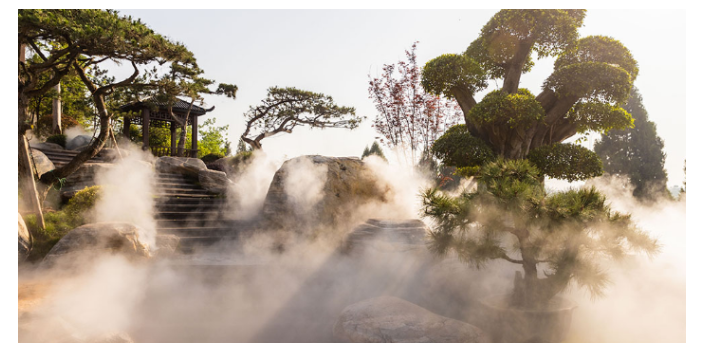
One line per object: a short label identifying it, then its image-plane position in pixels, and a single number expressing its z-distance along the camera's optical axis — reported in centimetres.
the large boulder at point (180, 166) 1127
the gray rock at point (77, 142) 1451
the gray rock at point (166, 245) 628
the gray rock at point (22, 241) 571
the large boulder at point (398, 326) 325
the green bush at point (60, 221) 616
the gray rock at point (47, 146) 1304
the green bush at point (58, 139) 1452
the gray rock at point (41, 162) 948
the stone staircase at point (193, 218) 717
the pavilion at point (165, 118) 1720
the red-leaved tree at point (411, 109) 1076
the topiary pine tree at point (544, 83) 661
